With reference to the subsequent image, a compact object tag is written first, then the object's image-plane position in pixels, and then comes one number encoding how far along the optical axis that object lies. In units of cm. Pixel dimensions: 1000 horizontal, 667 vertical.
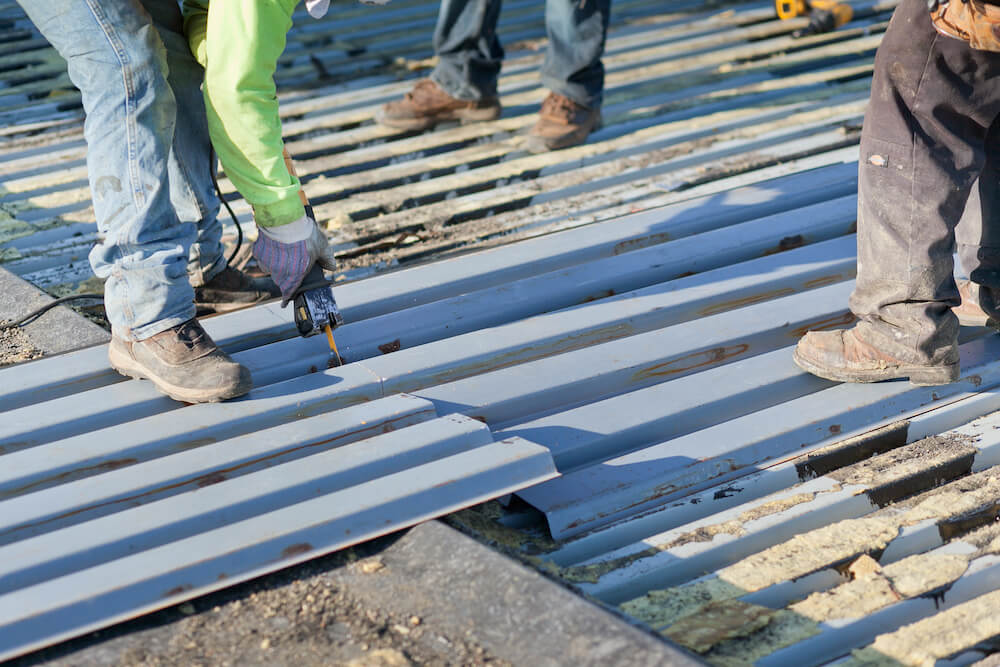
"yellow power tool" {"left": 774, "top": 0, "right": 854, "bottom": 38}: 552
